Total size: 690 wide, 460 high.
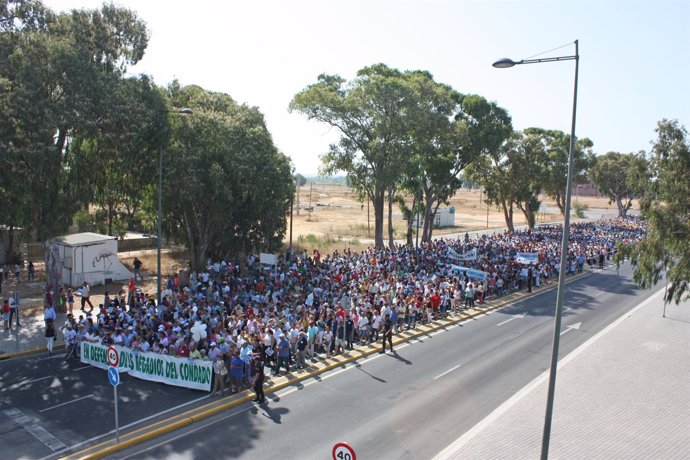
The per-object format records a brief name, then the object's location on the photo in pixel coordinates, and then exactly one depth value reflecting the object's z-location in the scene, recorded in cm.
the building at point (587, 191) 18938
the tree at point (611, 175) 8200
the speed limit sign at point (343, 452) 689
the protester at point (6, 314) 1989
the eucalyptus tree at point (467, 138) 4306
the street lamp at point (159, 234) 2208
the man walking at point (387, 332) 1828
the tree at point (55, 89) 1983
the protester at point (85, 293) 2279
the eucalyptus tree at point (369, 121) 3722
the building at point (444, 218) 7850
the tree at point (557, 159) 5888
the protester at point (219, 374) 1414
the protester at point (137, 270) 3066
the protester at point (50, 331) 1755
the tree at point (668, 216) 1535
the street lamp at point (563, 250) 943
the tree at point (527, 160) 5538
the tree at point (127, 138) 2236
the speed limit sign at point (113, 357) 1147
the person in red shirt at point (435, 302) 2273
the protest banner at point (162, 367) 1448
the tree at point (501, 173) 5475
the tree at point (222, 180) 2803
